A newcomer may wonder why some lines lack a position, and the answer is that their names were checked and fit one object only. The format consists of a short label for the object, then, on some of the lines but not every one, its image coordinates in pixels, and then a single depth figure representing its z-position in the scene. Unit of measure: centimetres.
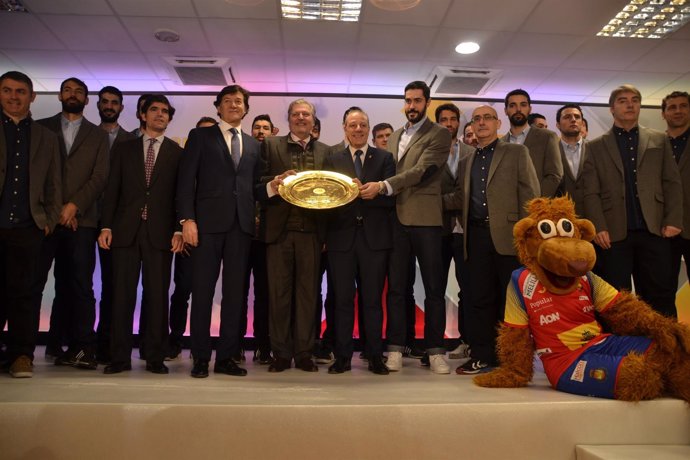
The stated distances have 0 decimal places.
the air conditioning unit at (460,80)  589
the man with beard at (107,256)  347
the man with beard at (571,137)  401
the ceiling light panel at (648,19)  479
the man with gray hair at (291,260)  309
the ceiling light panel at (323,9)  472
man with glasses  303
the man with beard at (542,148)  362
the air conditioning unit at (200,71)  564
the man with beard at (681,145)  334
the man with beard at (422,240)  316
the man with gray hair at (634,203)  310
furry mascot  213
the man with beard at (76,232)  318
